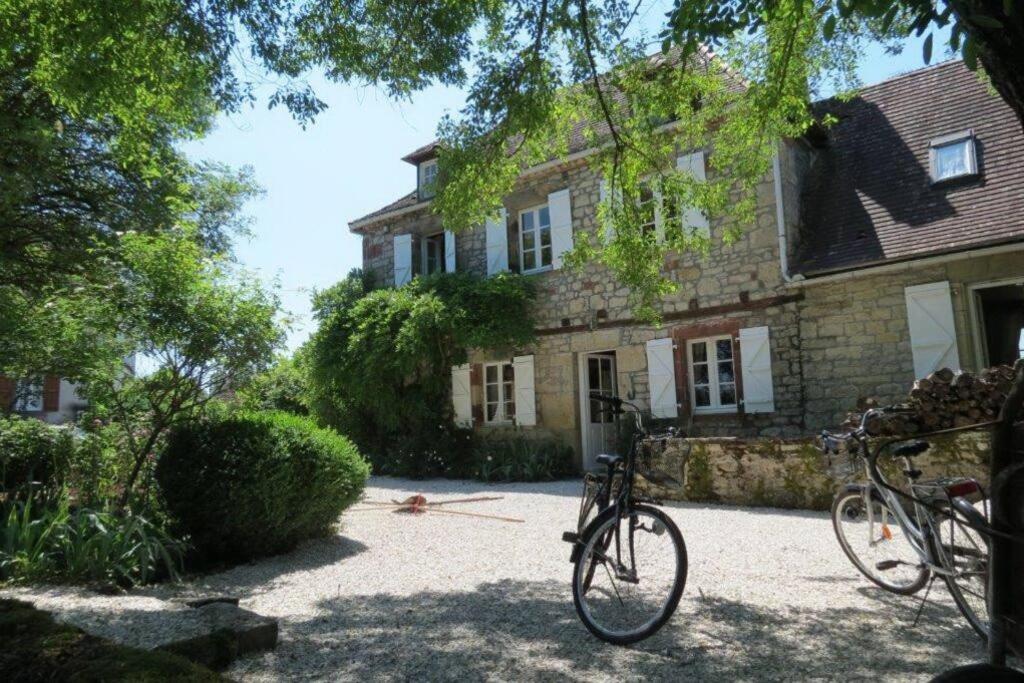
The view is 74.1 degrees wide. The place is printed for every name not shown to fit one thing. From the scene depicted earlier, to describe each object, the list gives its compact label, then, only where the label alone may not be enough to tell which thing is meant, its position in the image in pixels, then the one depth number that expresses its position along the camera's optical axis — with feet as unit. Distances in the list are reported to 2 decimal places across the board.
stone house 28.68
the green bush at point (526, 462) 36.55
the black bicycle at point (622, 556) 11.18
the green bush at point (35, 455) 20.47
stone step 9.27
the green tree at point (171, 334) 17.29
